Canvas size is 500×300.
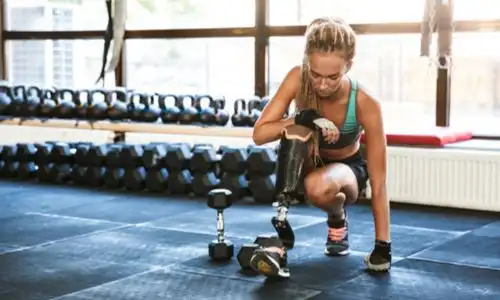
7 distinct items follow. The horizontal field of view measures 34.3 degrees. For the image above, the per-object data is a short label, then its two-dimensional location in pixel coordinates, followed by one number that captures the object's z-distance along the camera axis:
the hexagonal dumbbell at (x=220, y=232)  2.93
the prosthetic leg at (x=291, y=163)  2.60
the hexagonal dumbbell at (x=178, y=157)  4.79
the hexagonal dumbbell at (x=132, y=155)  4.96
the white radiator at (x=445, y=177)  4.14
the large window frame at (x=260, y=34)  4.65
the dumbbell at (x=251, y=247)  2.74
